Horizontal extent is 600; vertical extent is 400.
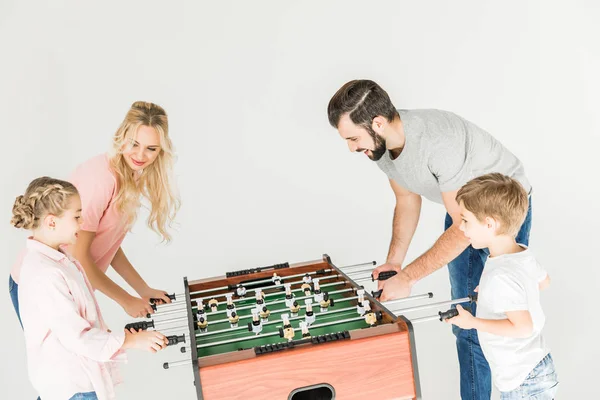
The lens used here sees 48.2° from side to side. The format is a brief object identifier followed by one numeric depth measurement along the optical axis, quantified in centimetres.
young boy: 242
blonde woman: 297
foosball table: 233
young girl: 241
